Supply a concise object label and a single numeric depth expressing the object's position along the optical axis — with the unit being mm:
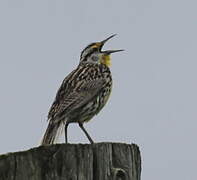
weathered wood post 9219
